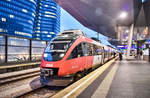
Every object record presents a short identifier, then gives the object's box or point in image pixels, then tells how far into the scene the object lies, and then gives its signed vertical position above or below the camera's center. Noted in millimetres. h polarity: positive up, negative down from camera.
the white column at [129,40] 40200 +3638
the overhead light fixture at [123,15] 29622 +8955
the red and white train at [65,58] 6367 -353
